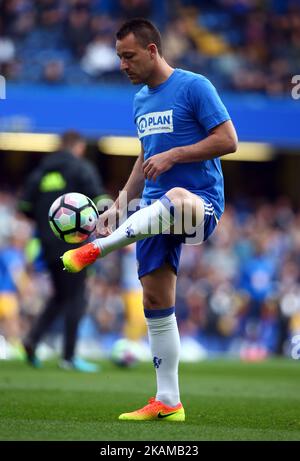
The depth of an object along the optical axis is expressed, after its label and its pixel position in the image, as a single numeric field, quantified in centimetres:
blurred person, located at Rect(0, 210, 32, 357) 1556
